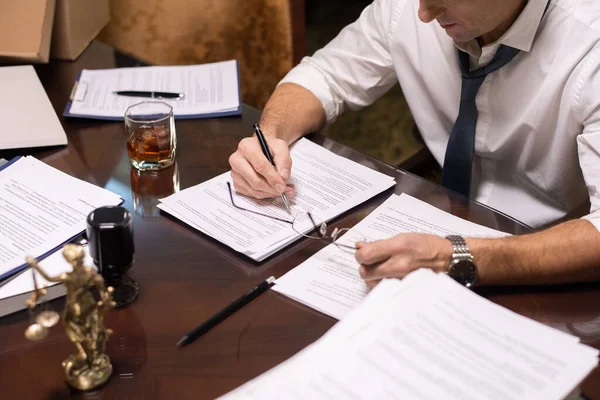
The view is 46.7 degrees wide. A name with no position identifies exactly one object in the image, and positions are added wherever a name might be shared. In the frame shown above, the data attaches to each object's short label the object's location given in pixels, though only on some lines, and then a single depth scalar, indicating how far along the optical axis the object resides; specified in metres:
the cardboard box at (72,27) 1.75
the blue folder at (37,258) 1.00
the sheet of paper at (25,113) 1.37
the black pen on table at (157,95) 1.56
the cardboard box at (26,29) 1.66
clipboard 1.48
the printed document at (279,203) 1.10
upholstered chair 1.92
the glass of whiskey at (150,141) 1.29
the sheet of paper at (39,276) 0.97
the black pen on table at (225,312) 0.91
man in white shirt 1.01
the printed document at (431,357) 0.75
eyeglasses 1.09
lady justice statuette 0.76
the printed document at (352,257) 0.97
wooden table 0.85
